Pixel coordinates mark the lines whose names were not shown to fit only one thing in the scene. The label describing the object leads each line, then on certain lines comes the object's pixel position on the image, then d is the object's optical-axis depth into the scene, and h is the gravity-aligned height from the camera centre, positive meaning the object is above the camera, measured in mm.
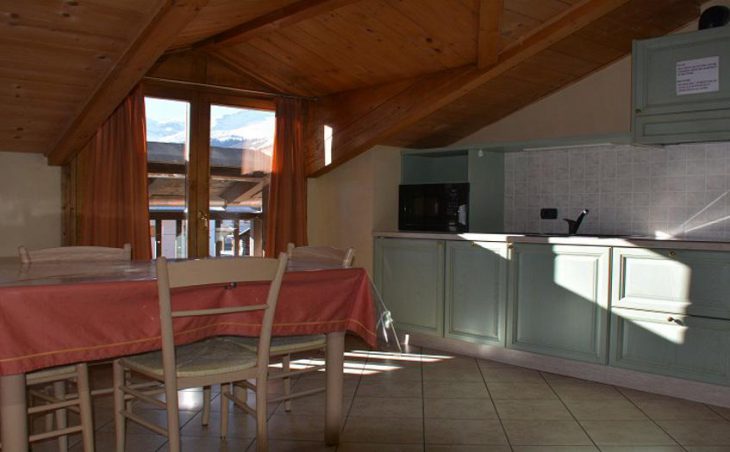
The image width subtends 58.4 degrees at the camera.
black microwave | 4512 +3
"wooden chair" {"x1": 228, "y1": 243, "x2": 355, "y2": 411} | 2639 -549
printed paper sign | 3568 +749
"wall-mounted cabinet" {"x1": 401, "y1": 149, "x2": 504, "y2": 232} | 4605 +253
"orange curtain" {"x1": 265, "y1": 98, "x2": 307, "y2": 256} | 4965 +153
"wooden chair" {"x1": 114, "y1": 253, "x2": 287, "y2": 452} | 2027 -538
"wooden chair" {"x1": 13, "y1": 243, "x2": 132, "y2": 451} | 2271 -666
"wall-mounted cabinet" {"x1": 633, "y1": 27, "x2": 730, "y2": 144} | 3557 +693
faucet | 4199 -88
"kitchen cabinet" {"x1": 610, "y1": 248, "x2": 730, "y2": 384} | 3270 -535
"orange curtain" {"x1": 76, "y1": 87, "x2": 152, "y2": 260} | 4207 +133
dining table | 1832 -353
